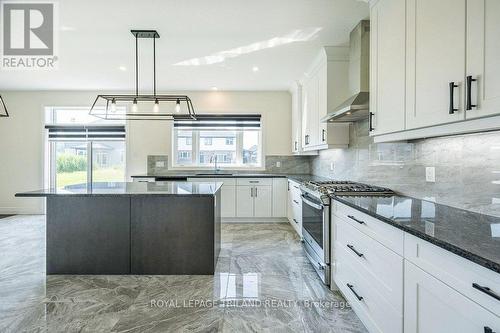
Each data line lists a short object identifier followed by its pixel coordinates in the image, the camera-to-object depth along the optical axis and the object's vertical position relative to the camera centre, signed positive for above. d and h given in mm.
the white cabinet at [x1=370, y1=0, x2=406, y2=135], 2062 +738
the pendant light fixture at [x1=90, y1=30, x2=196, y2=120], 6086 +1120
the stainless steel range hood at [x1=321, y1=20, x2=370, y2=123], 2789 +902
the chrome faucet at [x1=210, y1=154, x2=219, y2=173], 6266 +94
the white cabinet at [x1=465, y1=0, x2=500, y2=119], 1290 +483
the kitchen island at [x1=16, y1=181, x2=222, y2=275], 3148 -748
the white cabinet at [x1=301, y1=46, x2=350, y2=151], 3719 +936
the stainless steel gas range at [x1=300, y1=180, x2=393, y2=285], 2748 -505
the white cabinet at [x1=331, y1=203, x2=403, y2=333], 1629 -689
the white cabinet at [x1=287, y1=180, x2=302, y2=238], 4336 -660
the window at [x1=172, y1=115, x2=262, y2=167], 6250 +447
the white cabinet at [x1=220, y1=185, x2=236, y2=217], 5594 -672
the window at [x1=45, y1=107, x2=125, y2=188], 6250 +327
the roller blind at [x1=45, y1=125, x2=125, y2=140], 6238 +638
